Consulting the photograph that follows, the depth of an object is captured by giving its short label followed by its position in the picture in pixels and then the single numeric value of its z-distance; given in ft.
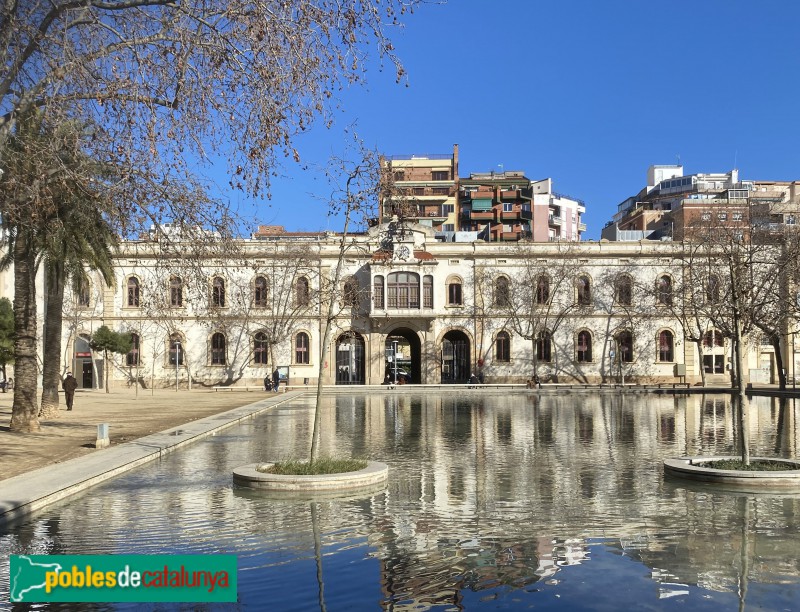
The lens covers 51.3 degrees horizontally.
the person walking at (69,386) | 100.58
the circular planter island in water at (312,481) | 42.47
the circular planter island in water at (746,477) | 43.24
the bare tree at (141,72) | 37.24
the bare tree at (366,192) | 47.09
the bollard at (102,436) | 62.64
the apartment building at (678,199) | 241.55
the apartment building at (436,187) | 312.50
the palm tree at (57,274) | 89.30
